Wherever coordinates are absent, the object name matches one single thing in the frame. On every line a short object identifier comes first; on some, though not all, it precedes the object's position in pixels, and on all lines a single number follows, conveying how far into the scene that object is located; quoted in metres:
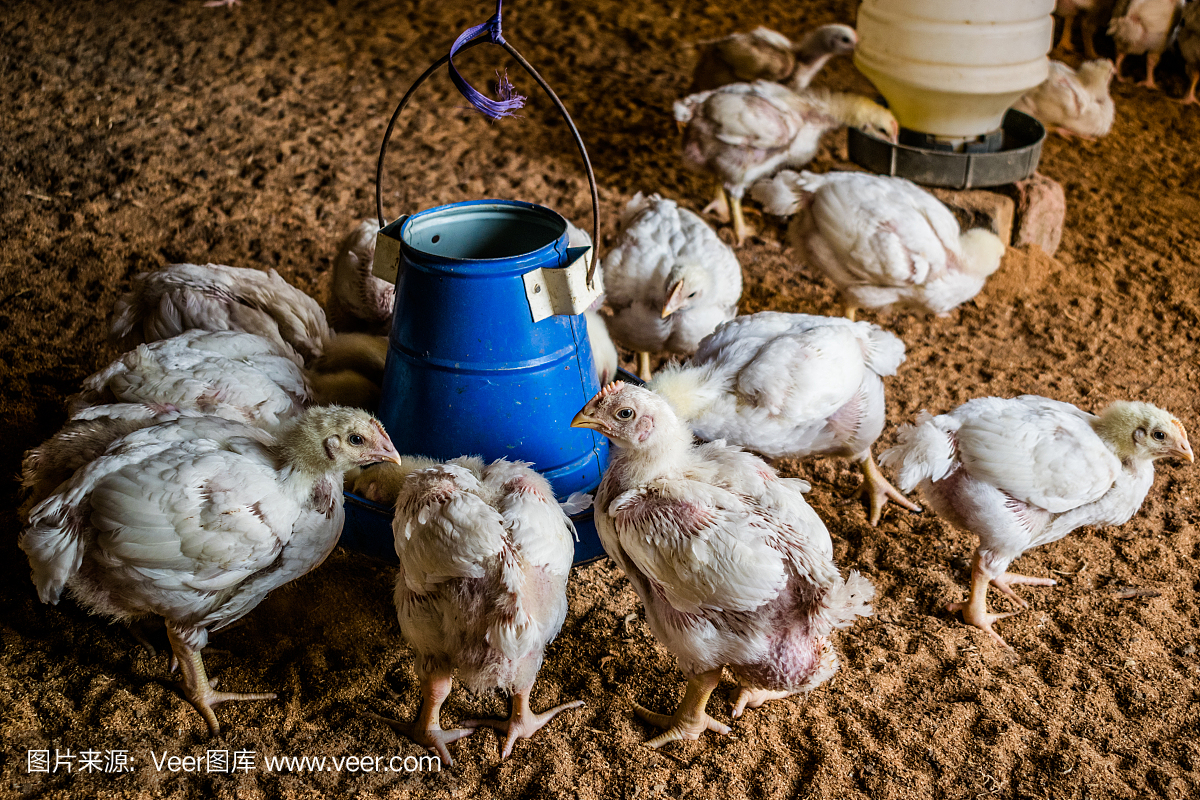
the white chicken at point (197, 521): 2.08
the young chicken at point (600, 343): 3.17
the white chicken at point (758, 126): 4.61
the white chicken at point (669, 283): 3.39
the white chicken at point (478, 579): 2.04
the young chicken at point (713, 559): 2.09
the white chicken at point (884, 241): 3.67
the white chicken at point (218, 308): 3.09
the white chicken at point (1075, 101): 5.63
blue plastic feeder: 2.40
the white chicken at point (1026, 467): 2.55
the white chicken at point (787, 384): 2.78
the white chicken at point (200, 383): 2.58
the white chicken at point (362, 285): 3.41
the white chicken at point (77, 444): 2.33
